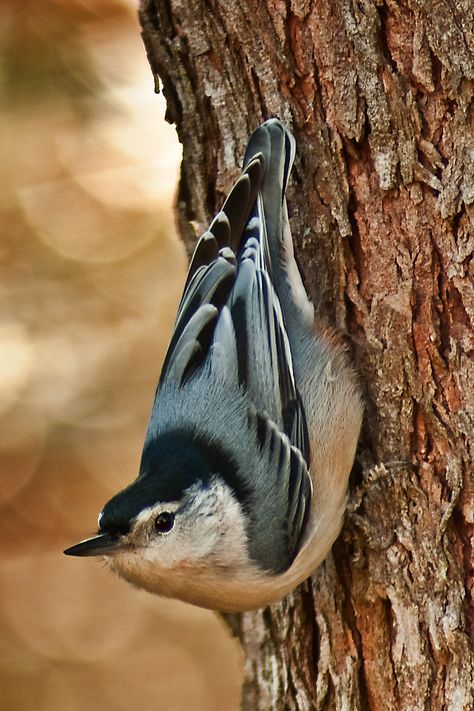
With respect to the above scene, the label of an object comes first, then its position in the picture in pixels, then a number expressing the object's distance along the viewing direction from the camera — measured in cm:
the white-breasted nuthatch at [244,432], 408
